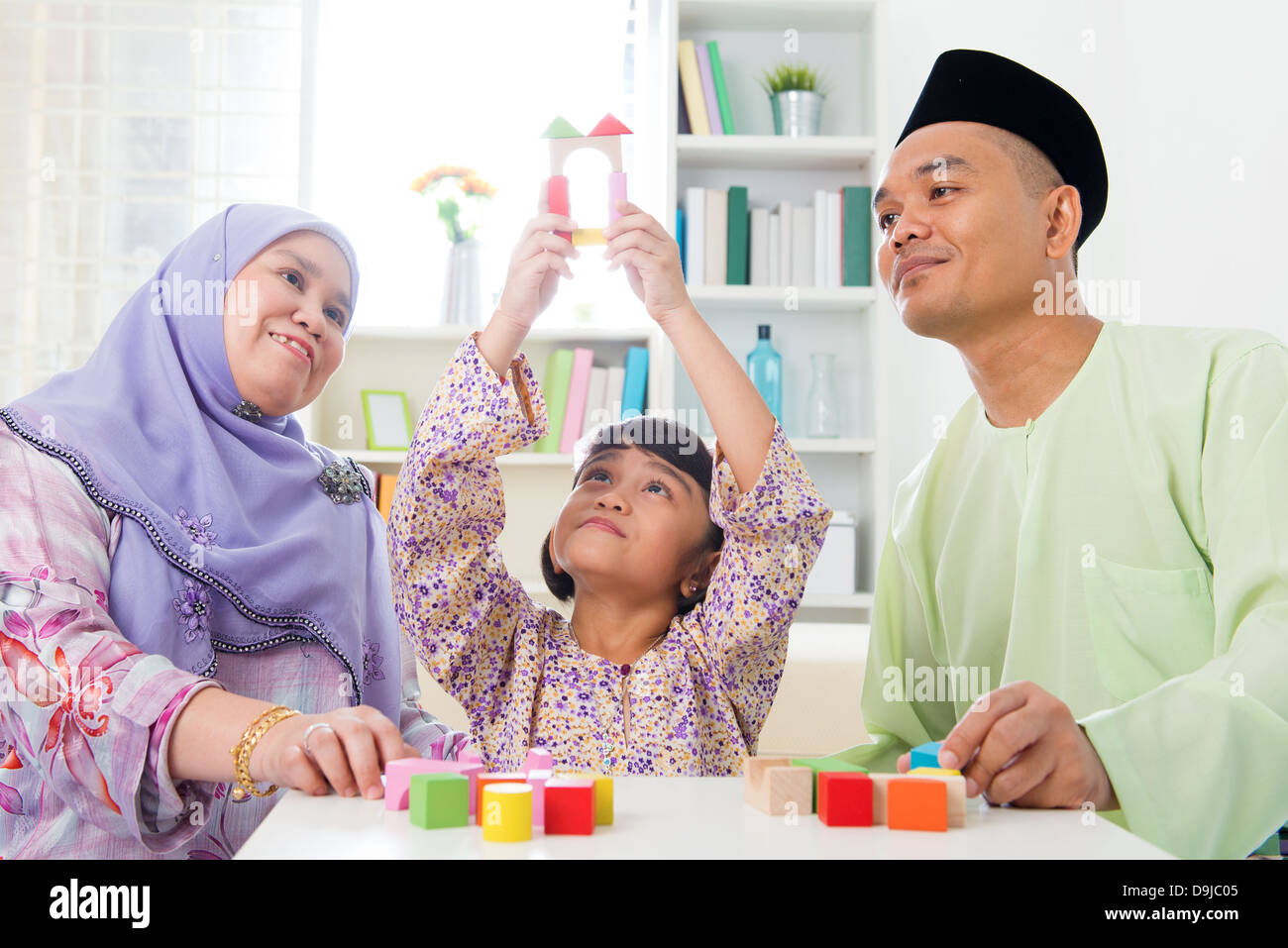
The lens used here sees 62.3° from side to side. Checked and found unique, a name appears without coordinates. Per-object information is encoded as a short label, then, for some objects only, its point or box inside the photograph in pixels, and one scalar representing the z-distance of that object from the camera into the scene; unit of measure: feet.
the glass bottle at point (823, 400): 11.08
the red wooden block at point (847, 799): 2.30
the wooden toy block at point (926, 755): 2.67
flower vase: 10.97
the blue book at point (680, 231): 10.75
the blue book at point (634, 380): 10.82
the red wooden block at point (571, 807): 2.19
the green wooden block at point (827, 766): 2.47
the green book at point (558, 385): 10.80
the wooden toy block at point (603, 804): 2.27
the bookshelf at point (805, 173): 10.66
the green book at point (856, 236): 10.84
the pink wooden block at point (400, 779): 2.39
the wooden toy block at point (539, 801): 2.21
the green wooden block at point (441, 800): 2.22
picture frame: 10.90
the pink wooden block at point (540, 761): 2.65
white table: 2.03
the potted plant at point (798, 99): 10.85
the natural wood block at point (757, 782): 2.41
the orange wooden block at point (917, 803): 2.25
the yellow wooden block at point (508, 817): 2.12
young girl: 4.02
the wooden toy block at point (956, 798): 2.31
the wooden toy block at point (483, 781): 2.34
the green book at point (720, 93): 10.75
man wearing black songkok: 3.24
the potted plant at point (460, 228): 10.85
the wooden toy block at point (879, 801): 2.36
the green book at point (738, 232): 10.82
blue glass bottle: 10.95
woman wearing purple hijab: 3.41
